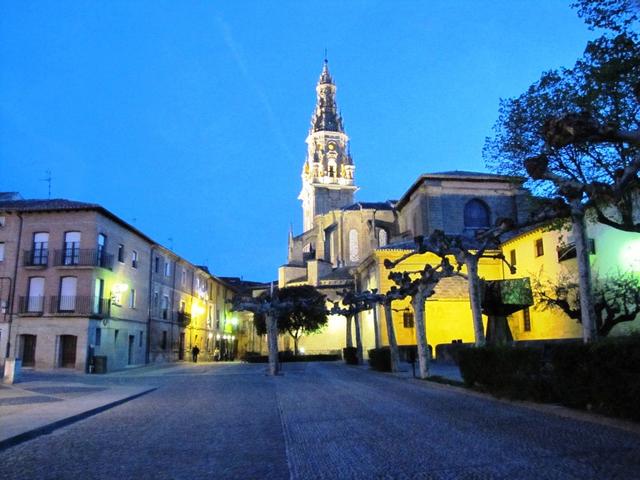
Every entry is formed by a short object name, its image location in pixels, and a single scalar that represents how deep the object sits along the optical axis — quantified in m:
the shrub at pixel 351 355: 37.67
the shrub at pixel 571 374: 8.02
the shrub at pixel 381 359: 26.62
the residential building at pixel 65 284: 29.30
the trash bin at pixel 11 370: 19.70
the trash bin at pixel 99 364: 28.97
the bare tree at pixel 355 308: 32.05
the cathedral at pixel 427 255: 33.31
